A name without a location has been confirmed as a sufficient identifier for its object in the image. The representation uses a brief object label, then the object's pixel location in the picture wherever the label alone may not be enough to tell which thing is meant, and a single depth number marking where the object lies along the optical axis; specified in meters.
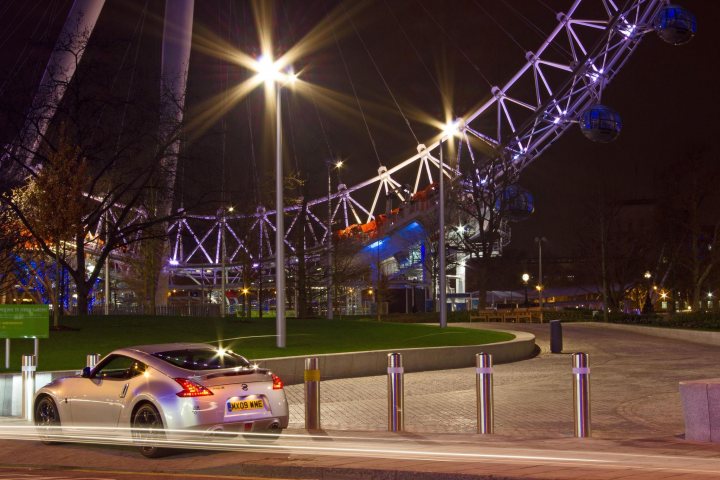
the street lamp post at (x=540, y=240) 65.03
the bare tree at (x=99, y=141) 33.06
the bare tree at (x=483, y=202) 53.34
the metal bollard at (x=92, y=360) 14.74
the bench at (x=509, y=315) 49.44
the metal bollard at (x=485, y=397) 11.56
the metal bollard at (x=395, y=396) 12.02
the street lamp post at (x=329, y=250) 45.94
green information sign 16.80
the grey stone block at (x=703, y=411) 10.12
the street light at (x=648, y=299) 56.91
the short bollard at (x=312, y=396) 12.14
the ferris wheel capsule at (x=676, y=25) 45.19
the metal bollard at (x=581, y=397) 10.83
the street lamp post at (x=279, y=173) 21.44
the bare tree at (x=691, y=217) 47.09
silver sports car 10.57
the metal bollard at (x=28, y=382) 14.92
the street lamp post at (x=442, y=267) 34.28
